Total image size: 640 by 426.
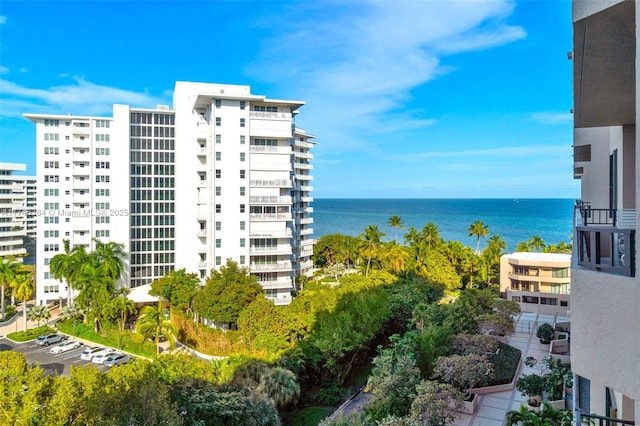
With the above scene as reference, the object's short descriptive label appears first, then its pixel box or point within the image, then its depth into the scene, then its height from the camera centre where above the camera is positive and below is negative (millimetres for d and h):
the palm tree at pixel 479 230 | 58969 -2478
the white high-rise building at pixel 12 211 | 64206 +69
